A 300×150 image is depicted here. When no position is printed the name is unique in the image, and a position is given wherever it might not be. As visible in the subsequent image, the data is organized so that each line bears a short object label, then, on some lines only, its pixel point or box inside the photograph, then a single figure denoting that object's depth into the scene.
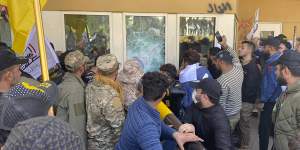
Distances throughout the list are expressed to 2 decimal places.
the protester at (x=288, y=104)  2.28
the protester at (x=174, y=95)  4.04
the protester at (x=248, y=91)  4.01
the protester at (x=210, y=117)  2.16
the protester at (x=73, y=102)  2.46
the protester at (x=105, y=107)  2.30
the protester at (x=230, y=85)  3.27
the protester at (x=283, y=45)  4.11
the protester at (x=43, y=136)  0.77
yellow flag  2.53
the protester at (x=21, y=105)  1.14
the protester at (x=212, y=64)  4.26
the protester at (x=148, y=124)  1.67
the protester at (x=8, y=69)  1.90
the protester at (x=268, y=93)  3.66
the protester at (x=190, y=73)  3.63
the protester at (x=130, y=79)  2.81
